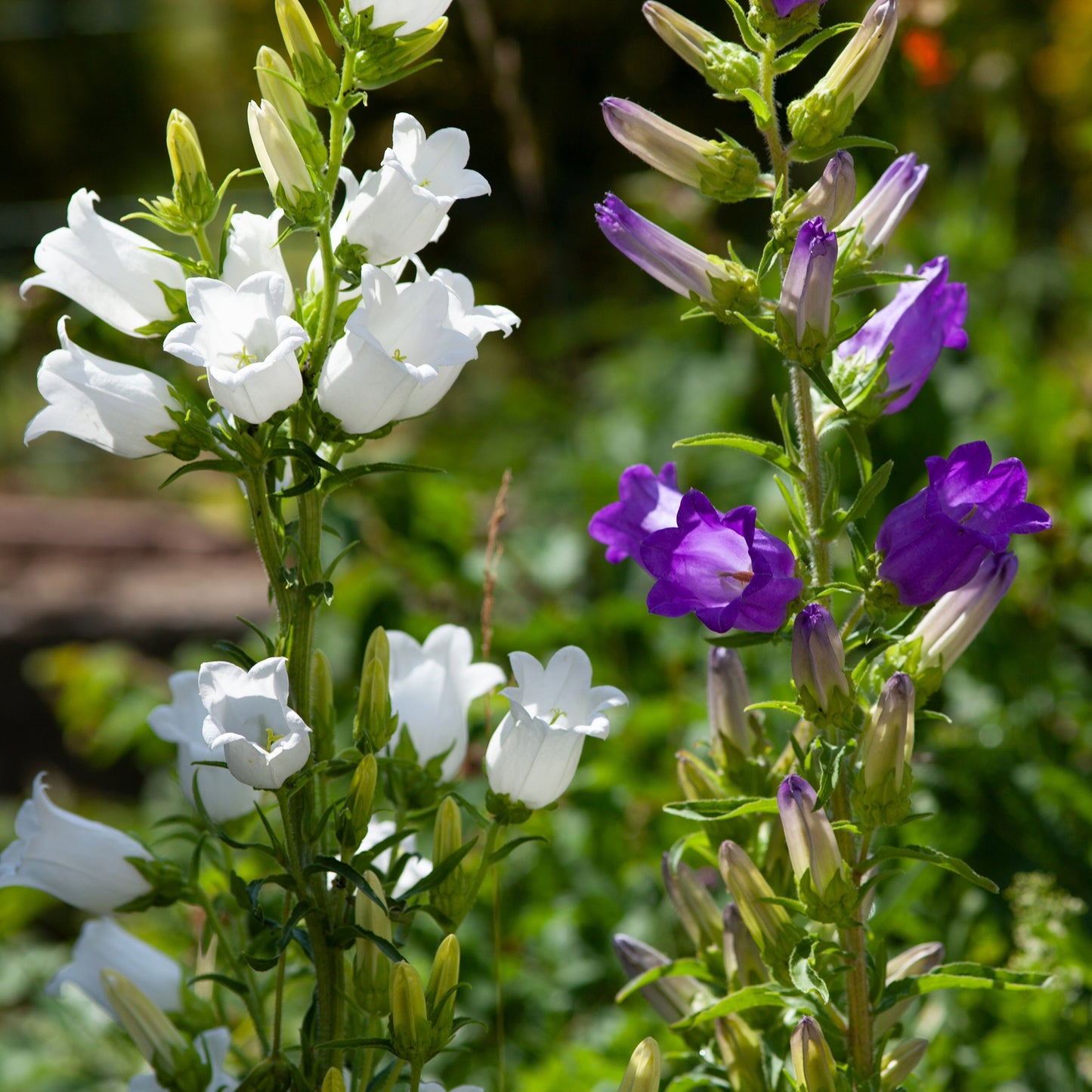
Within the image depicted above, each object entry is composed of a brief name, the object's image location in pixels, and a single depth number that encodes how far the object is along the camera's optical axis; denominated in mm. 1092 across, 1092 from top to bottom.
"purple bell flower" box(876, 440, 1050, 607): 1352
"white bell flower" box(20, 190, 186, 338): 1377
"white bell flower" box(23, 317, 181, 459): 1365
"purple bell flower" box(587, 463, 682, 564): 1411
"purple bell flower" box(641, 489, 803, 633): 1360
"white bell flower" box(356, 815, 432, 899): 1436
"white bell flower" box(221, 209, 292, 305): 1374
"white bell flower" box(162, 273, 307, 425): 1335
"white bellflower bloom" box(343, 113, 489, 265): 1357
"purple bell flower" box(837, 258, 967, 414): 1394
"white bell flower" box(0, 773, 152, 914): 1404
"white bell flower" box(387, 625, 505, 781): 1426
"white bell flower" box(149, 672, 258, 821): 1414
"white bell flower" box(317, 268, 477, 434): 1347
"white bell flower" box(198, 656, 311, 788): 1339
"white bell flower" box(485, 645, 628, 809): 1379
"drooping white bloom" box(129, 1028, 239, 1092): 1402
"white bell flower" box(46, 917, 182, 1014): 1423
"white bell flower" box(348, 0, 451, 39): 1363
